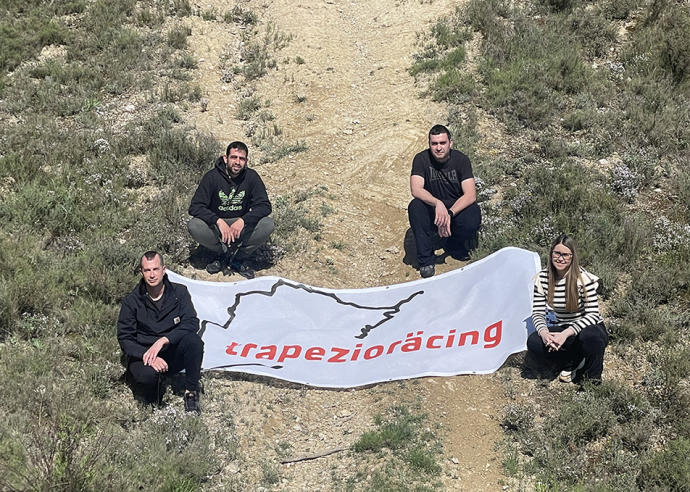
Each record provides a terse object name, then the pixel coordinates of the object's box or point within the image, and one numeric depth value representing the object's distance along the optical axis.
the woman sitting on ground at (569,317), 6.98
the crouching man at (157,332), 6.85
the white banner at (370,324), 7.59
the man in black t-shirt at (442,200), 9.20
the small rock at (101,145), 11.59
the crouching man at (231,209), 8.95
